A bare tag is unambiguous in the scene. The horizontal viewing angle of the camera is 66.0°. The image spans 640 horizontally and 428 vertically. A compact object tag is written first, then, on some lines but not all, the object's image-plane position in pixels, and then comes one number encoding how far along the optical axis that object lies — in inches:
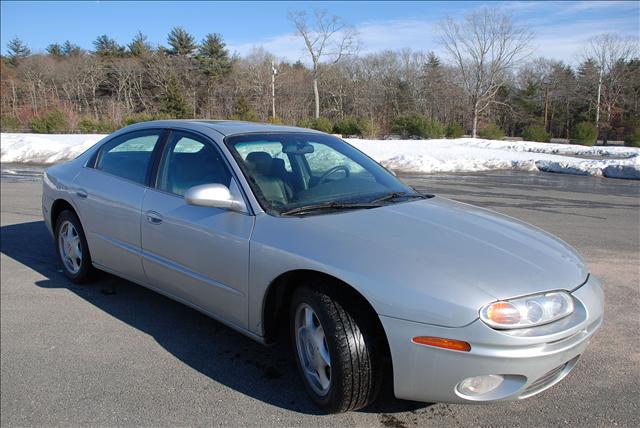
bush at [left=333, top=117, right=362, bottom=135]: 1194.6
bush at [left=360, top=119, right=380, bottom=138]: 1179.3
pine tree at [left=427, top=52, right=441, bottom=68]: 2149.4
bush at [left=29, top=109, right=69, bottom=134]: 1199.6
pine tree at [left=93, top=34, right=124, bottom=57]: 2439.0
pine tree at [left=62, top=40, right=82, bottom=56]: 2418.6
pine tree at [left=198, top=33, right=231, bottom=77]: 2128.4
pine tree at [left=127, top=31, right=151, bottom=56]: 2362.9
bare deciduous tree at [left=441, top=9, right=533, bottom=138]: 1759.4
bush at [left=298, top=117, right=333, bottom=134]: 1197.7
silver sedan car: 84.0
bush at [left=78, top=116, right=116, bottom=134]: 1226.6
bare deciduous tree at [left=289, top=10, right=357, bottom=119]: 2015.3
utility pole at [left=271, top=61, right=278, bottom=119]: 1894.7
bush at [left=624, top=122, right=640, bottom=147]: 1111.6
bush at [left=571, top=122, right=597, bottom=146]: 1181.7
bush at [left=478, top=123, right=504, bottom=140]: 1318.9
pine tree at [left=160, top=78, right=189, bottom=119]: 1594.5
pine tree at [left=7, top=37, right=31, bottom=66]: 2575.3
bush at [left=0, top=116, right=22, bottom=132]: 1309.1
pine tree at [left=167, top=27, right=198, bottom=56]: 2394.2
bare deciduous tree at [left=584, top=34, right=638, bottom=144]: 1585.9
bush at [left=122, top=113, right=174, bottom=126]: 1233.5
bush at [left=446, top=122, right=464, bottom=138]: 1235.9
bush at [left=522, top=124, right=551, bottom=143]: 1282.0
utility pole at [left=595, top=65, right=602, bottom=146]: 1612.0
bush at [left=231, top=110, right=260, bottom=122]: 1240.5
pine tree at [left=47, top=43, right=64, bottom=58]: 2666.6
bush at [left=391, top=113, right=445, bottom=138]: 1189.7
